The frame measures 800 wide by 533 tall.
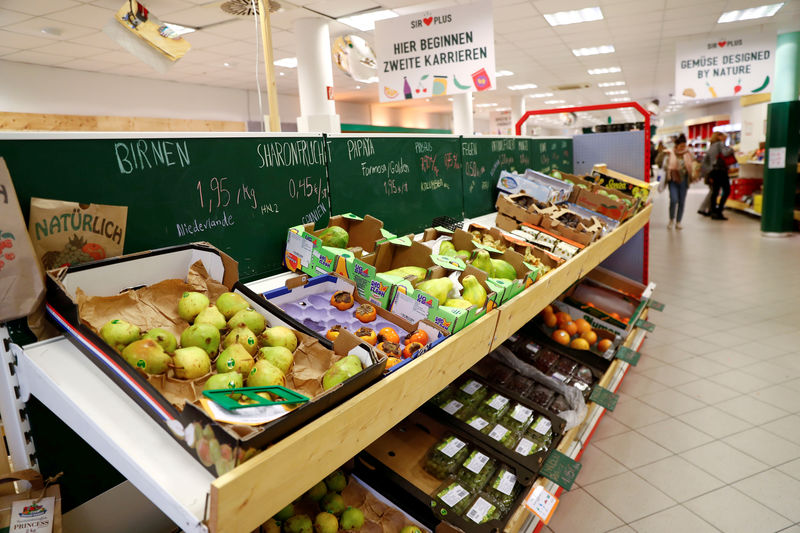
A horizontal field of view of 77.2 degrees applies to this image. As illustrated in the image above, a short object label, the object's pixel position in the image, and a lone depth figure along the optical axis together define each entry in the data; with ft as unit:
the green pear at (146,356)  3.59
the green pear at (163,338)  3.91
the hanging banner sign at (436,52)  13.42
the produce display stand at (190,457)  2.78
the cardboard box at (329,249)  5.71
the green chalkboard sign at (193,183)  4.33
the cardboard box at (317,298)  5.01
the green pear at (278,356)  3.94
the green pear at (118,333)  3.79
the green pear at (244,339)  4.07
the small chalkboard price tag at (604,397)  8.90
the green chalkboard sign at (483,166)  11.09
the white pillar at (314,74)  22.15
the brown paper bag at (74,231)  4.12
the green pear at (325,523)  4.97
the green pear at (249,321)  4.30
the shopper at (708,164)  33.70
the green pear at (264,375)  3.69
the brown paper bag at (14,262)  3.72
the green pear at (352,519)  5.17
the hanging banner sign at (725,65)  23.56
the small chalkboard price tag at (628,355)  10.36
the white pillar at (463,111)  38.34
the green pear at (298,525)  4.93
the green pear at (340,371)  3.66
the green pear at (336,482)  5.63
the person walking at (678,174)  30.83
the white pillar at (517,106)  55.56
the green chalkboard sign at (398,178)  7.47
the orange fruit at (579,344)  10.39
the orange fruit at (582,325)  11.28
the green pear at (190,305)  4.41
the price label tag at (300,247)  5.99
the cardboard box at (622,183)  14.24
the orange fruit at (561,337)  10.54
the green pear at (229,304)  4.47
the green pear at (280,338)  4.16
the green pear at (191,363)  3.73
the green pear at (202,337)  4.02
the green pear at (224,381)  3.58
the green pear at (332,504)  5.27
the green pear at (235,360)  3.83
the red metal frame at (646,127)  15.12
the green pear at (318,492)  5.38
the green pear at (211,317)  4.22
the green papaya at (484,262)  7.00
